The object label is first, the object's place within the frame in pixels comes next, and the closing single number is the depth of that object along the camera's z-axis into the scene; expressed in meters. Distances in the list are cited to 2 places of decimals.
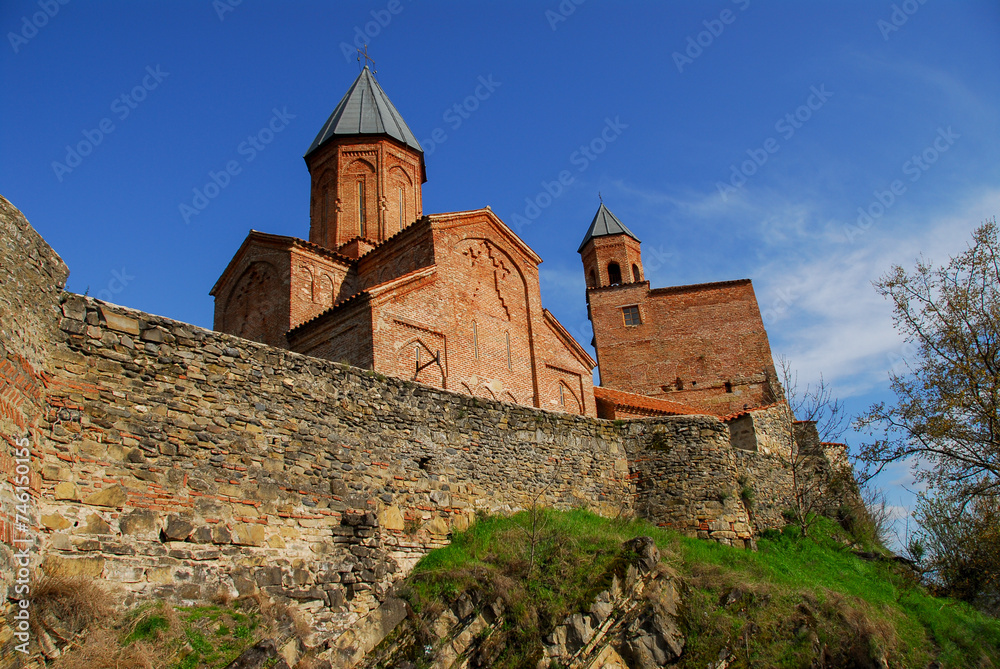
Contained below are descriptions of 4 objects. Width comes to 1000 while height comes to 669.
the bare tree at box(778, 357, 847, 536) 13.91
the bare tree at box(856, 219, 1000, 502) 11.25
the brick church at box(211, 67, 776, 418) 17.62
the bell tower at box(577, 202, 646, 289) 30.53
